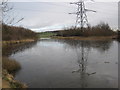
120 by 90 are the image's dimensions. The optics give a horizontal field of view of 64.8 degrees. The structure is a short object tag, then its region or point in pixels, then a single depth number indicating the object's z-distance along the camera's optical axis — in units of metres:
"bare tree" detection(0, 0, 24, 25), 4.53
